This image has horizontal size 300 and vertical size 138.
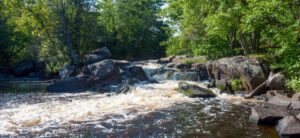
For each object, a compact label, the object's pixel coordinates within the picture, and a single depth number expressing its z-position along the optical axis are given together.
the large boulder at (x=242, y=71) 20.98
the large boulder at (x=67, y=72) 32.31
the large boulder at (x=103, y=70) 27.89
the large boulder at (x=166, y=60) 39.67
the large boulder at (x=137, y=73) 29.52
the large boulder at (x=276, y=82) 19.39
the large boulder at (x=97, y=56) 38.34
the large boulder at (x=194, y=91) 20.27
